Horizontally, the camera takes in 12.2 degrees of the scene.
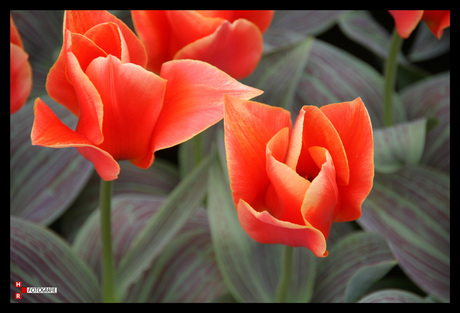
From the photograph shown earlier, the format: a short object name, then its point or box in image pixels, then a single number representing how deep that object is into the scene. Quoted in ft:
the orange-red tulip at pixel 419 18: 3.57
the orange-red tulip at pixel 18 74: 3.52
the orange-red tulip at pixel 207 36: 3.44
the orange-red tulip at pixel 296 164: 3.20
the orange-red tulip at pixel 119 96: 3.22
